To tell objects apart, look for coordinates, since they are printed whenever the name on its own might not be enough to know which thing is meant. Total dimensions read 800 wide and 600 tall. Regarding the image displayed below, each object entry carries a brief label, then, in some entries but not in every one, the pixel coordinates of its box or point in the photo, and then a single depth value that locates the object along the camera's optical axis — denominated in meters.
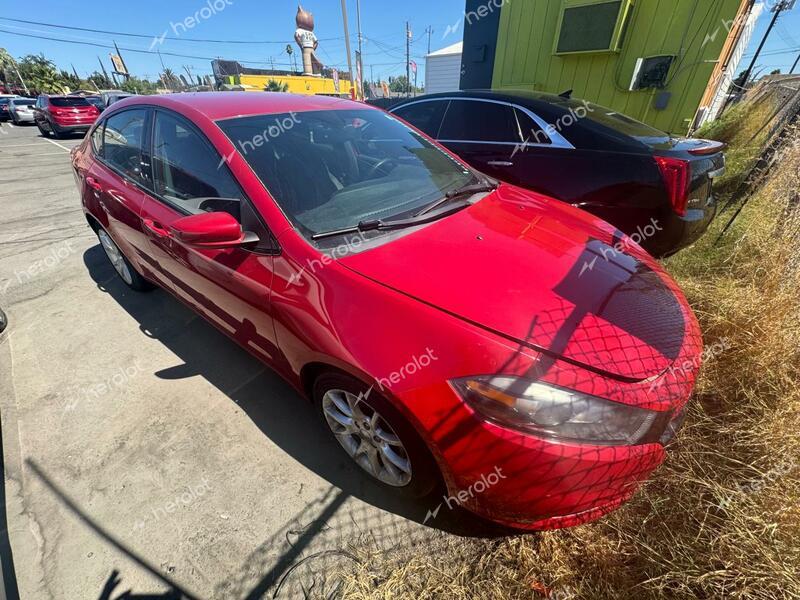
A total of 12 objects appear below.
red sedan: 1.21
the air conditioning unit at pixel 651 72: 6.22
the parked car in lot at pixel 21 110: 18.38
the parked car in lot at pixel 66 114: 13.16
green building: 5.96
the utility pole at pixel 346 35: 18.86
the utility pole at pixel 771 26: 10.05
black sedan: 2.73
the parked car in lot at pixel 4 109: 20.64
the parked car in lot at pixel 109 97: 15.64
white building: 15.41
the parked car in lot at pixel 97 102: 14.17
